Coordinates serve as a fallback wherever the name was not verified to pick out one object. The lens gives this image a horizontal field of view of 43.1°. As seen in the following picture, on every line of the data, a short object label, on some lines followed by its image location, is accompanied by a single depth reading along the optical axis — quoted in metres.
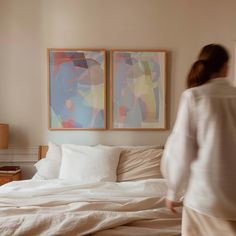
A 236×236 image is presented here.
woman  1.19
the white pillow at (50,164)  3.01
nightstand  3.22
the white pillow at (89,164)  2.88
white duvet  1.64
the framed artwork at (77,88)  3.46
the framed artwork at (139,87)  3.45
